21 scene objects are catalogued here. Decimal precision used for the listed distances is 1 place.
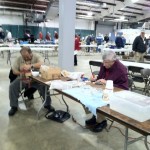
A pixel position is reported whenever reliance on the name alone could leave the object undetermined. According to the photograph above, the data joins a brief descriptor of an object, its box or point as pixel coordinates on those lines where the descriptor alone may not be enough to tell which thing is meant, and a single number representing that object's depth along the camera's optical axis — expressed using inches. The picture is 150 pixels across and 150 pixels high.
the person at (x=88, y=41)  613.1
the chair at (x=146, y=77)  154.0
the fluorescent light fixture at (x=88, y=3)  554.3
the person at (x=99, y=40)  634.5
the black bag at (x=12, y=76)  146.5
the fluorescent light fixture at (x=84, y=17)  796.5
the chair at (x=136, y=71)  168.1
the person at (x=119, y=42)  441.2
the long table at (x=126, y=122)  54.3
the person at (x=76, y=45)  361.5
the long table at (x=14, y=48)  314.8
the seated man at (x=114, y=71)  103.3
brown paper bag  116.6
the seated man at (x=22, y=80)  135.4
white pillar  188.9
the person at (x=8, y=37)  533.3
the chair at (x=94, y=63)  208.4
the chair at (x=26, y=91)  147.4
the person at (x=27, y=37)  531.4
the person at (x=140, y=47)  271.3
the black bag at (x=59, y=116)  127.6
